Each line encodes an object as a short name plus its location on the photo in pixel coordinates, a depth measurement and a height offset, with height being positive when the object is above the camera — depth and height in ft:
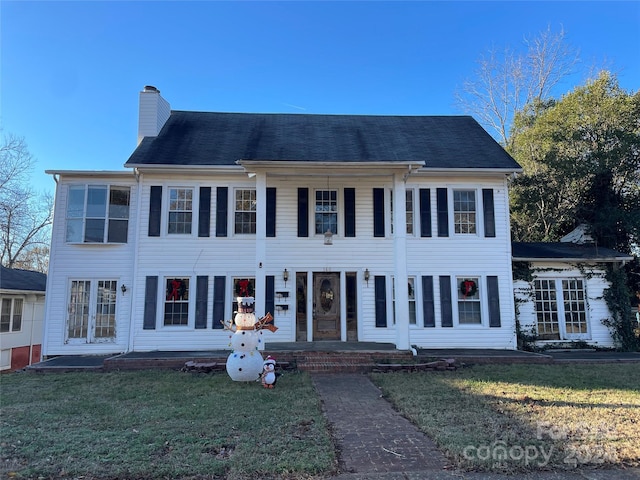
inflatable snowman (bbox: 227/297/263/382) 25.22 -2.82
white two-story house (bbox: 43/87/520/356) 36.86 +4.51
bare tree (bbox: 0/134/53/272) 67.71 +12.93
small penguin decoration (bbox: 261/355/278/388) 23.53 -4.13
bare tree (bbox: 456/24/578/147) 68.80 +32.07
